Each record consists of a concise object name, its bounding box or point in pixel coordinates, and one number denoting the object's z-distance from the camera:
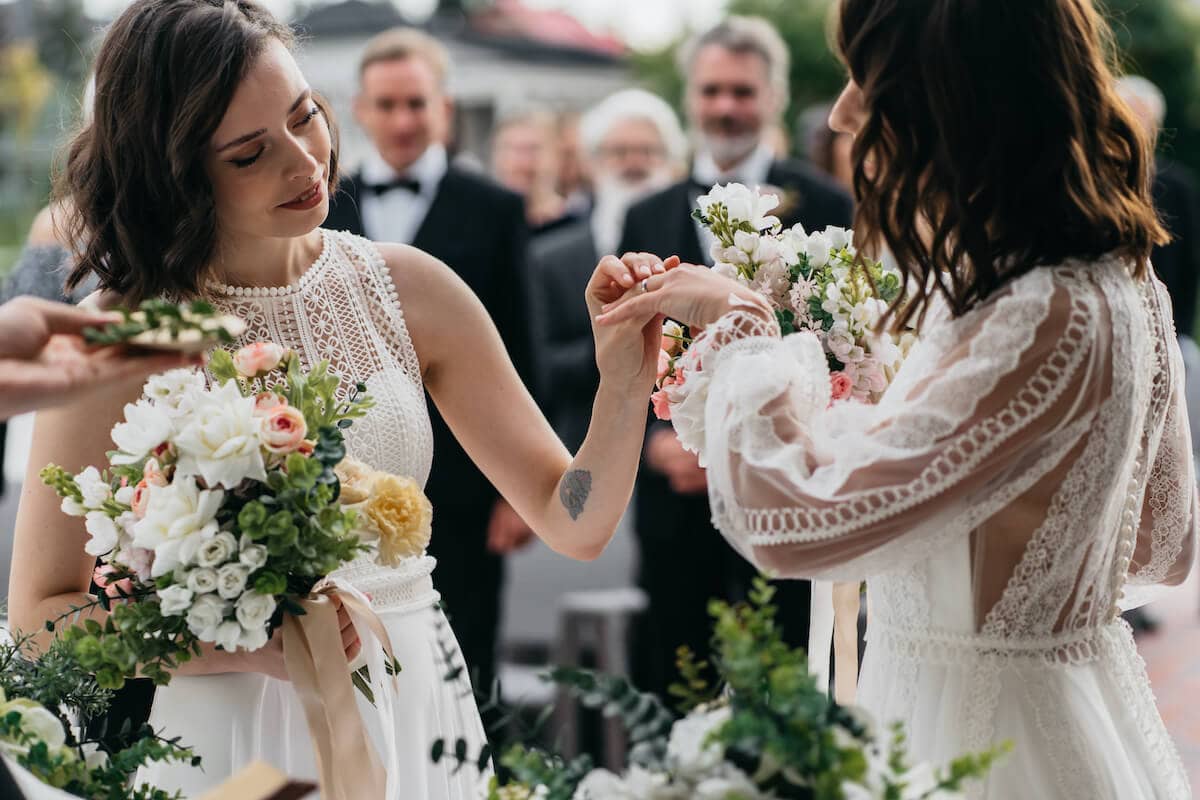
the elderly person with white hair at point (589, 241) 5.54
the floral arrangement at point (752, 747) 1.25
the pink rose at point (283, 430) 1.75
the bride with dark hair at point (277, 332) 2.19
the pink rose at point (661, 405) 2.05
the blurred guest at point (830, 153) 5.99
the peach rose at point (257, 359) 1.85
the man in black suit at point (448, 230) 4.50
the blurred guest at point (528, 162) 8.17
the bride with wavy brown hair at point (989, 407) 1.64
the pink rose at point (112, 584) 1.87
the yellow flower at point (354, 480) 1.87
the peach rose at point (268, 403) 1.79
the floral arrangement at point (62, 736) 1.56
